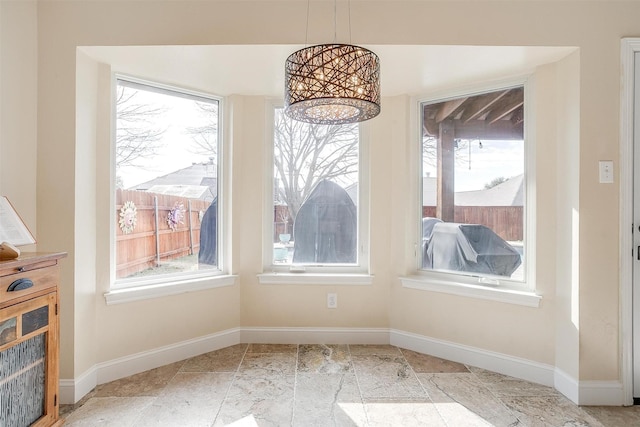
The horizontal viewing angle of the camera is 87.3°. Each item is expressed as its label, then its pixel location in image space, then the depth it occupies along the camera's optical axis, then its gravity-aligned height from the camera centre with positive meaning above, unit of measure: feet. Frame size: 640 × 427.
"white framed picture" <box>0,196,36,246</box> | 5.54 -0.24
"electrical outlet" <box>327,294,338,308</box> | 9.53 -2.48
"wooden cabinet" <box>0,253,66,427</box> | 4.94 -2.03
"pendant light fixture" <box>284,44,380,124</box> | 4.53 +1.86
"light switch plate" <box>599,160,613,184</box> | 6.77 +0.85
